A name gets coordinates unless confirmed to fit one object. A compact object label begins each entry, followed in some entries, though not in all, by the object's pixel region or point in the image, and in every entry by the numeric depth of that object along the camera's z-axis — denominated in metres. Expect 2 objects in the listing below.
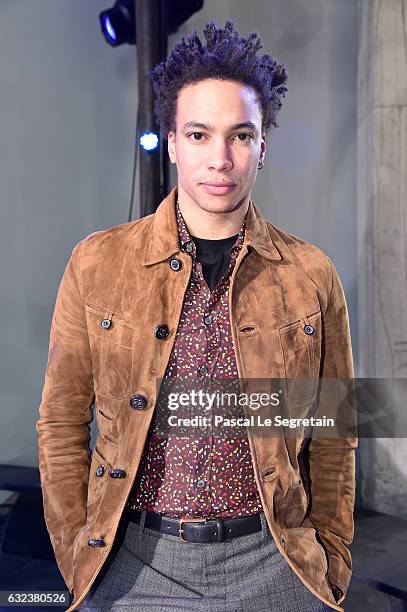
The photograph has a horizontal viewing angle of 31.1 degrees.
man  1.35
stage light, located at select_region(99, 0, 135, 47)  3.26
